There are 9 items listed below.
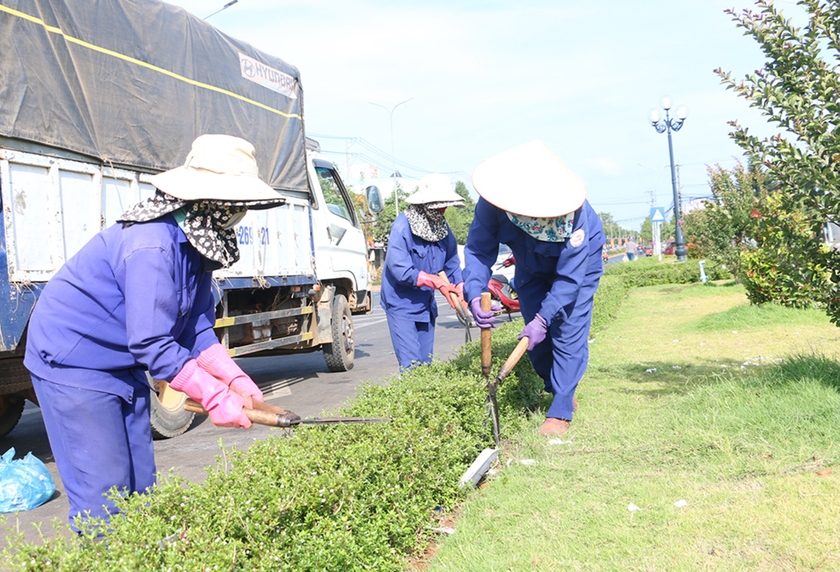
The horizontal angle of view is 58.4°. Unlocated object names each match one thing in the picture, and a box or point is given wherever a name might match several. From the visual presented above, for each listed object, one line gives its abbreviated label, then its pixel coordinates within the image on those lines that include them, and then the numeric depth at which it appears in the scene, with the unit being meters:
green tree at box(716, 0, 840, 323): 4.64
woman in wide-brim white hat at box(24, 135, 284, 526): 2.90
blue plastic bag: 4.57
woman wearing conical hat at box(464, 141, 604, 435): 4.63
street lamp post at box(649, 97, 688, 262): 25.44
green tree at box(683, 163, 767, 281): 16.30
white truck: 5.04
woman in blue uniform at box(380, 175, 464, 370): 5.99
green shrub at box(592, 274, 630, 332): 11.80
